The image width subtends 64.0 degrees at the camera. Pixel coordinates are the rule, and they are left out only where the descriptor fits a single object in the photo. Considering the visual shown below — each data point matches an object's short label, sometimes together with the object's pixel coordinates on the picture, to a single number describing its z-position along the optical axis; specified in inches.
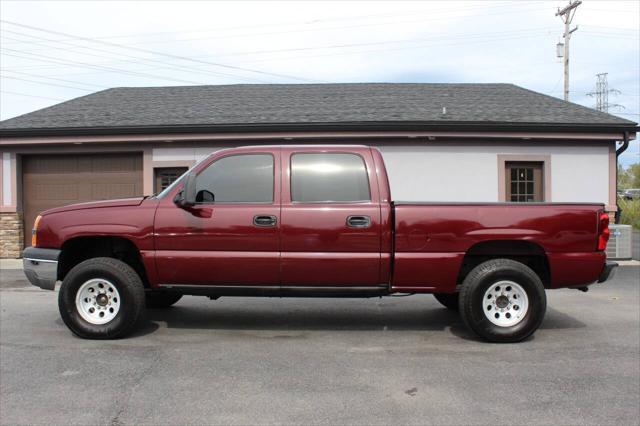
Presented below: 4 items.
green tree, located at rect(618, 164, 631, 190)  2472.3
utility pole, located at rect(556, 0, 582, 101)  1259.2
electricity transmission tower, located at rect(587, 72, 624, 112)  2199.9
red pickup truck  199.3
